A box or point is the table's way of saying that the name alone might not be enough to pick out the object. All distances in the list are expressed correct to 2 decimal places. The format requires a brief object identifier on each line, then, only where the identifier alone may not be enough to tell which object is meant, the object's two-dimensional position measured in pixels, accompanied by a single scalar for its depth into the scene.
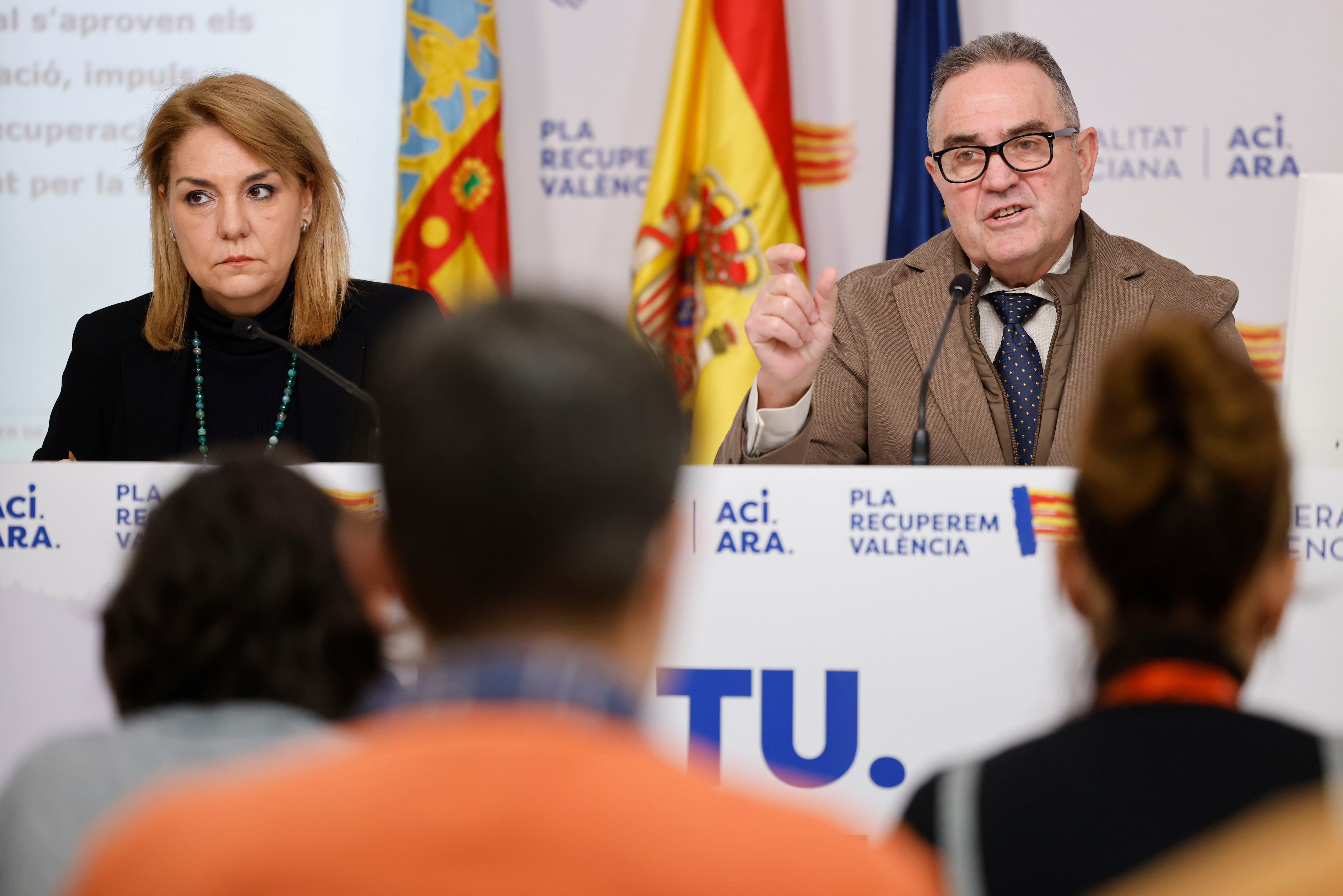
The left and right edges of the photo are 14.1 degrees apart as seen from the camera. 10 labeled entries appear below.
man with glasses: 5.26
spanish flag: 5.80
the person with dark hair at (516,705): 1.91
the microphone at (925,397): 5.02
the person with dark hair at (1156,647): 2.82
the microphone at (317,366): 5.03
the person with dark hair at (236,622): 3.44
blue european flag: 5.82
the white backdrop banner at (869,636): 4.88
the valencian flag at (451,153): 5.85
